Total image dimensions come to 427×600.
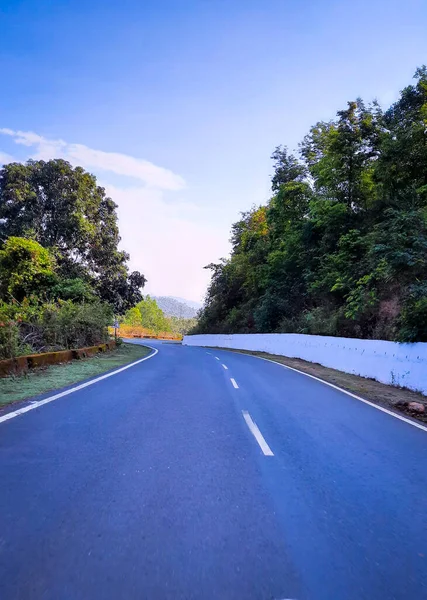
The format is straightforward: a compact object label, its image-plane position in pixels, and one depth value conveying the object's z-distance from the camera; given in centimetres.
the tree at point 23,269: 2380
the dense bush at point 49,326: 1280
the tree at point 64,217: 2962
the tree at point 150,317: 12631
